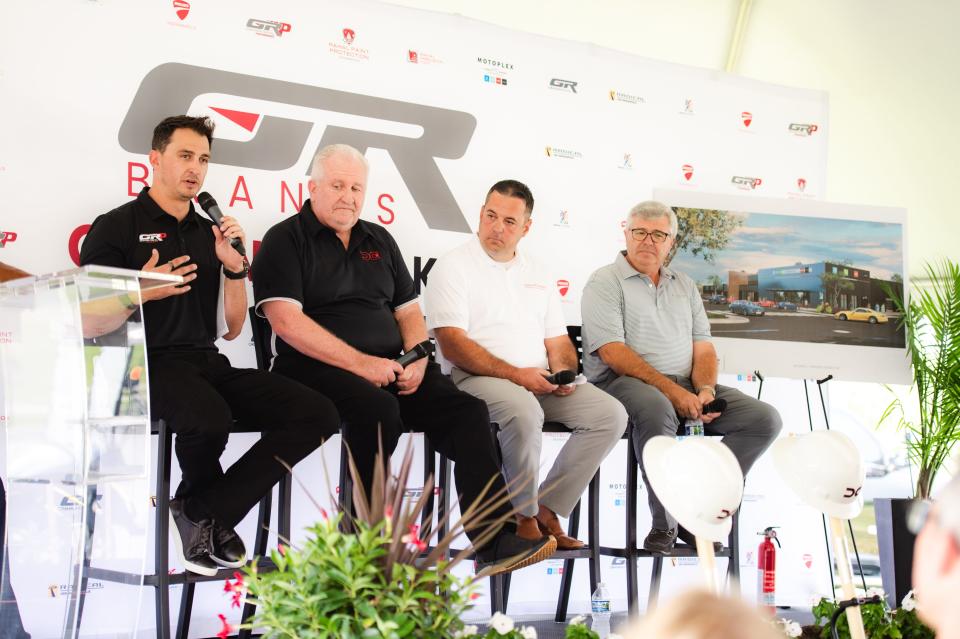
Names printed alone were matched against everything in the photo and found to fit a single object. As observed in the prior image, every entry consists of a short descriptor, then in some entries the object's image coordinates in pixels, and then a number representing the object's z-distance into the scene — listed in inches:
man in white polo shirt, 122.0
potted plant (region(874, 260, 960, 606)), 159.9
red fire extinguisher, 149.9
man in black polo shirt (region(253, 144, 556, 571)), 111.0
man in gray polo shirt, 133.6
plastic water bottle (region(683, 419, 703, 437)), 137.0
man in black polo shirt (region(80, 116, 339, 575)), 100.2
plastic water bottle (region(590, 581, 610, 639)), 120.0
